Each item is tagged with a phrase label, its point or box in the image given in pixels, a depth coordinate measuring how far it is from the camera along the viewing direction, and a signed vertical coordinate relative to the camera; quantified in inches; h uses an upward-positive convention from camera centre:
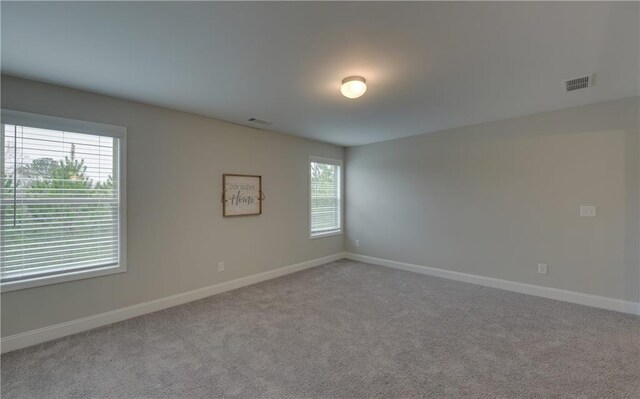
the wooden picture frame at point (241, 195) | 157.2 +3.0
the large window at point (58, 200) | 98.4 +0.3
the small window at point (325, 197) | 211.3 +2.1
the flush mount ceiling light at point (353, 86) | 99.4 +40.4
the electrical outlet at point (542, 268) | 144.4 -35.6
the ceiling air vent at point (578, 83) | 103.3 +44.1
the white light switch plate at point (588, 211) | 132.4 -5.9
